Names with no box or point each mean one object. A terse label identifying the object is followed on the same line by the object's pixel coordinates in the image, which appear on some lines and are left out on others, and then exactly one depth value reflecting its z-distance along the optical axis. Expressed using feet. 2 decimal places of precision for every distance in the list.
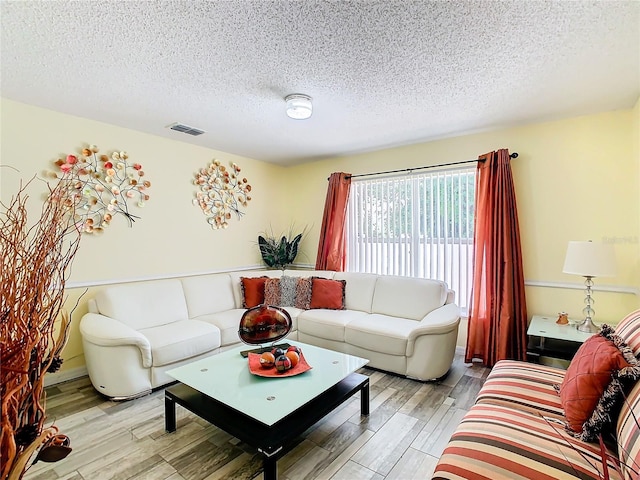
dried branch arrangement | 2.18
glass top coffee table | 5.54
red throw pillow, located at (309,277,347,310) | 12.25
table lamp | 8.08
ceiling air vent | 10.49
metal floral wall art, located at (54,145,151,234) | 9.66
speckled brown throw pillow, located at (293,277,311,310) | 12.45
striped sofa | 3.80
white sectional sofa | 8.35
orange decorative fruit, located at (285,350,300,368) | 7.18
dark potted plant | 15.19
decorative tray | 6.88
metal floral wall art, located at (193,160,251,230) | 13.12
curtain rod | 10.52
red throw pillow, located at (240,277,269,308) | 12.64
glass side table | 8.29
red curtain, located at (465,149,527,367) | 10.07
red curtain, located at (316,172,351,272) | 14.26
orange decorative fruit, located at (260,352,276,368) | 7.09
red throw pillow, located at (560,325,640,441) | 4.28
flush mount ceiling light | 8.23
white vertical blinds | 11.67
